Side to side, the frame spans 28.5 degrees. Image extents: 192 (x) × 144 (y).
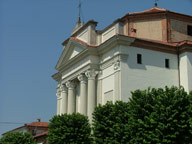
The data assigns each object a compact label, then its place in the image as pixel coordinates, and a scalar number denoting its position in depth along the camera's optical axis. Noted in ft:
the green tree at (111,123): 82.28
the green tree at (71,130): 94.53
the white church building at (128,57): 101.91
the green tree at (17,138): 131.23
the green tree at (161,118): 68.85
